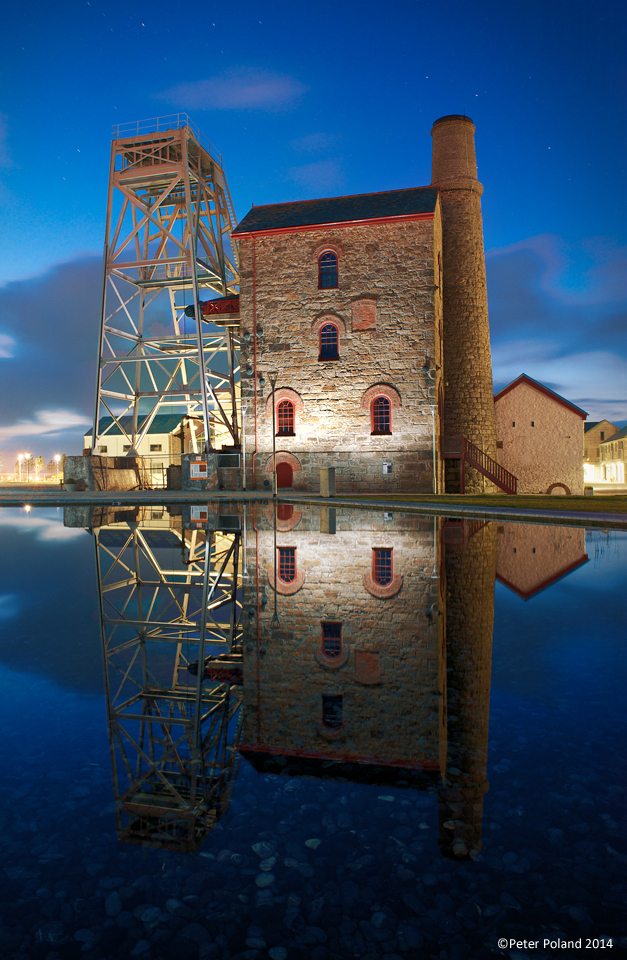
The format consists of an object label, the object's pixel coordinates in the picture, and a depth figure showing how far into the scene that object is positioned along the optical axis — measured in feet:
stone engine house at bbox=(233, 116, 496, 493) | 86.69
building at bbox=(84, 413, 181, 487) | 223.34
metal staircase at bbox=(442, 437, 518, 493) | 96.22
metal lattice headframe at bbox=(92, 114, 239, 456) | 89.10
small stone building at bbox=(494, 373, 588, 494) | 105.29
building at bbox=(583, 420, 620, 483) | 242.99
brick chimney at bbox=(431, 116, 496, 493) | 101.45
